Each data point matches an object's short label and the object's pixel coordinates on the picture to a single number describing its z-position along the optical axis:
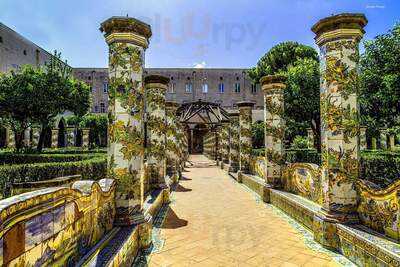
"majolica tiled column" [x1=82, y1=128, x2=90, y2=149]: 30.68
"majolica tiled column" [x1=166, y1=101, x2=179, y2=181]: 12.40
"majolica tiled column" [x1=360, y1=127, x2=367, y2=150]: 21.67
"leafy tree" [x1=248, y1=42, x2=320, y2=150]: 15.21
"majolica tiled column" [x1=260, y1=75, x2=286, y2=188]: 8.28
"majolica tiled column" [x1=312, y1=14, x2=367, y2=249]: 4.61
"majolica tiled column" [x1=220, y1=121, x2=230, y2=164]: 17.59
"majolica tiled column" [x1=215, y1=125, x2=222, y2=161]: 20.47
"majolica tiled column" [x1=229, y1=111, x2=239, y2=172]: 14.12
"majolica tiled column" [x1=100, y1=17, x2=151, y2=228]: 4.50
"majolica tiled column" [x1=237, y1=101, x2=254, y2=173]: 12.09
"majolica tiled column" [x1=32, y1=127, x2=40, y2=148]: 27.57
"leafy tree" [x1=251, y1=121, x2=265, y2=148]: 26.89
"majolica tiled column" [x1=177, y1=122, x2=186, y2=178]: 16.19
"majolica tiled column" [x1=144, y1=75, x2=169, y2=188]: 8.69
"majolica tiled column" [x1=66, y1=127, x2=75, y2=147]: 32.61
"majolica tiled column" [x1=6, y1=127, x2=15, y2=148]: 26.09
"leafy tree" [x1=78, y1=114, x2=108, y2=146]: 33.44
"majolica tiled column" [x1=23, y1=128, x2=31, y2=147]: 26.77
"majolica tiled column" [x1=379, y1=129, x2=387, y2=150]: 26.52
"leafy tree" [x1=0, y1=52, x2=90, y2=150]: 15.42
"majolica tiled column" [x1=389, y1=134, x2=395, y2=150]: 27.72
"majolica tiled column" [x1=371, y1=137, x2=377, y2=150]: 27.77
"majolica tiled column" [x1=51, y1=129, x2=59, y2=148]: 29.20
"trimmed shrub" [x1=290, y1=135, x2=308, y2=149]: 23.41
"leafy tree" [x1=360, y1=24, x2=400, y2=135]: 10.74
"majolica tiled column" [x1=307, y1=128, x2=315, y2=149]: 22.88
